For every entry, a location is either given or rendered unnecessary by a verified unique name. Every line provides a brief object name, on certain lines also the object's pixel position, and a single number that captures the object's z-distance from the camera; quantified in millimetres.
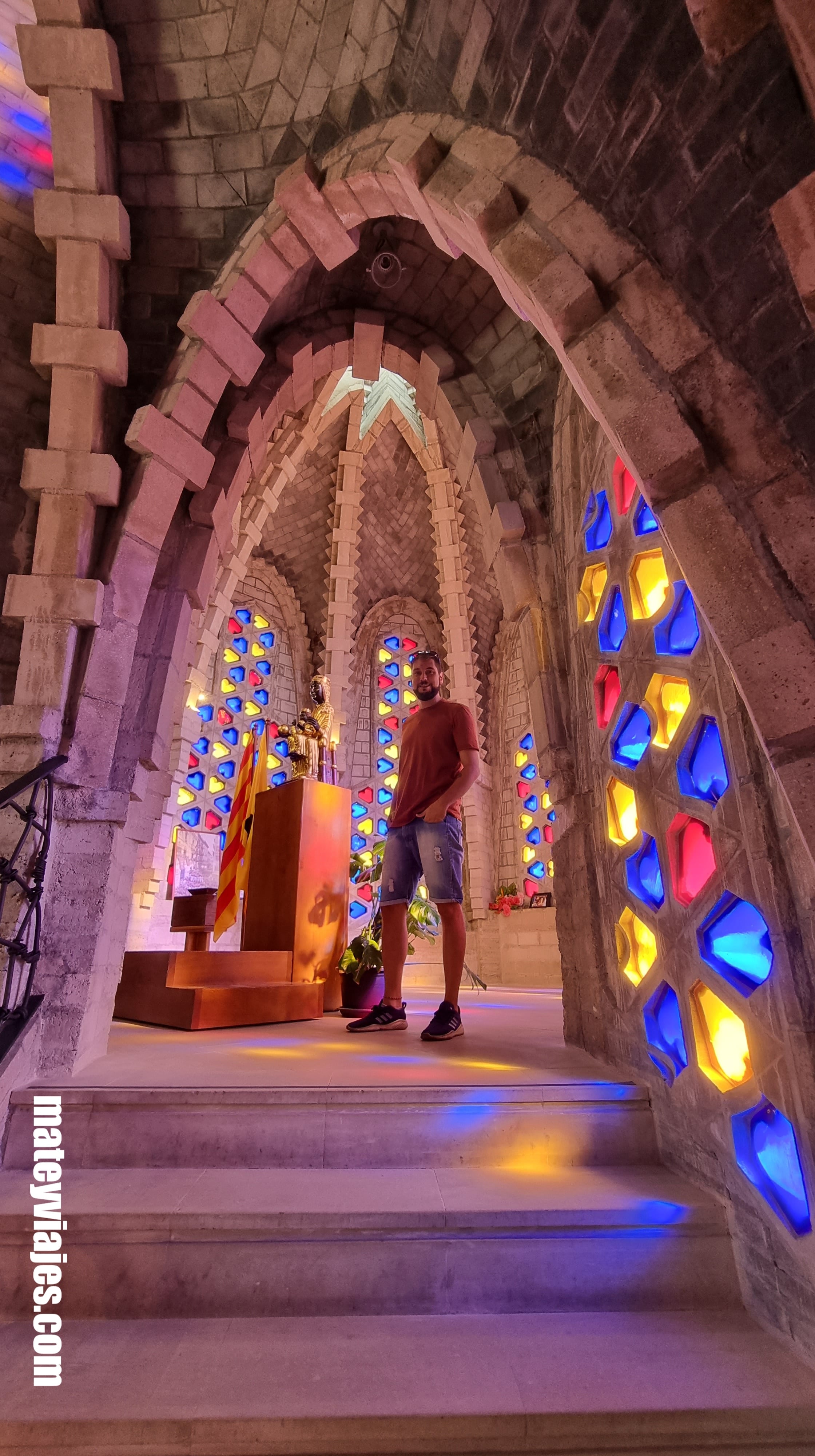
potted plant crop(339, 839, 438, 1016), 4672
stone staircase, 1256
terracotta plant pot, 4824
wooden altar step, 4070
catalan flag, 5172
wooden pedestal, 4887
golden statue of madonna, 6480
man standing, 3418
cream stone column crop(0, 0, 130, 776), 3070
